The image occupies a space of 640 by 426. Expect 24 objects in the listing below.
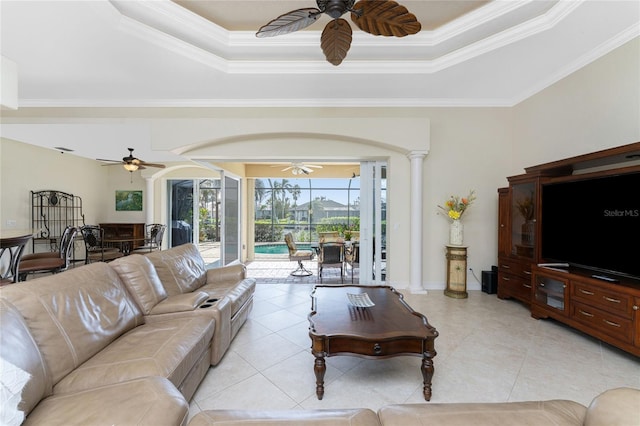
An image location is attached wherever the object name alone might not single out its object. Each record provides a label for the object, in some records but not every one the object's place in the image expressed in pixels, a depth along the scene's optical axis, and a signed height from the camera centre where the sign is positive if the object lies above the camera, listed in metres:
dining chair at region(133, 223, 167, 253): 6.49 -0.75
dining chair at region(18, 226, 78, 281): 3.73 -0.78
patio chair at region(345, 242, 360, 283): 5.38 -0.93
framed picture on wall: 7.95 +0.33
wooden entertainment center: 2.35 -0.73
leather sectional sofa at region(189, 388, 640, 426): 1.03 -0.91
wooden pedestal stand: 4.11 -1.00
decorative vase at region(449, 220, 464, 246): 4.20 -0.35
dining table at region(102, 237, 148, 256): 6.41 -0.94
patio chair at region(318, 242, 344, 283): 5.05 -0.88
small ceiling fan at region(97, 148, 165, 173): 5.40 +1.06
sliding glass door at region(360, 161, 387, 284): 4.70 -0.30
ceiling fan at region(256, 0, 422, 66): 1.88 +1.54
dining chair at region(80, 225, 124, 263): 5.13 -0.83
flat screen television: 2.46 -0.12
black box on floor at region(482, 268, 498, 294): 4.22 -1.16
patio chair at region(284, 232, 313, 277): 5.68 -1.00
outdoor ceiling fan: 6.37 +1.15
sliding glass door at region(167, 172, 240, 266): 8.37 -0.09
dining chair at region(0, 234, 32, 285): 2.89 -0.52
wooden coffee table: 1.87 -0.94
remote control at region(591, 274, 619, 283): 2.48 -0.67
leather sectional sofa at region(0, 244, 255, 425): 1.11 -0.88
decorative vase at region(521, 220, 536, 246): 3.46 -0.28
